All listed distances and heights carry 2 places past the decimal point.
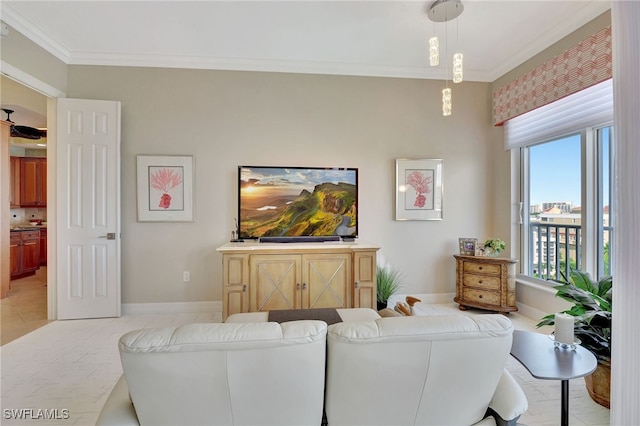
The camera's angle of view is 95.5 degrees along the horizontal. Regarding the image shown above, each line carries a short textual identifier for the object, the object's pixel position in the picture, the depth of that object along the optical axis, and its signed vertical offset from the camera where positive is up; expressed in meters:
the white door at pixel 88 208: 3.20 +0.04
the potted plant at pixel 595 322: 1.80 -0.73
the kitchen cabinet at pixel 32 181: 5.82 +0.62
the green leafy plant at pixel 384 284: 3.34 -0.84
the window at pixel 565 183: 2.63 +0.30
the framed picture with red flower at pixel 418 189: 3.71 +0.29
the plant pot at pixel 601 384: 1.78 -1.09
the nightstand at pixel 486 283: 3.22 -0.82
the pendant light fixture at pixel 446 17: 2.17 +1.73
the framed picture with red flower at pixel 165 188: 3.38 +0.28
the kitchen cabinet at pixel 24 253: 5.01 -0.73
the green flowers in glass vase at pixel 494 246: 3.38 -0.41
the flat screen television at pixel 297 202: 3.47 +0.12
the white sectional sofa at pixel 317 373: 0.94 -0.55
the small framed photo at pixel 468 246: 3.55 -0.42
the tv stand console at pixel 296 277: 2.89 -0.66
